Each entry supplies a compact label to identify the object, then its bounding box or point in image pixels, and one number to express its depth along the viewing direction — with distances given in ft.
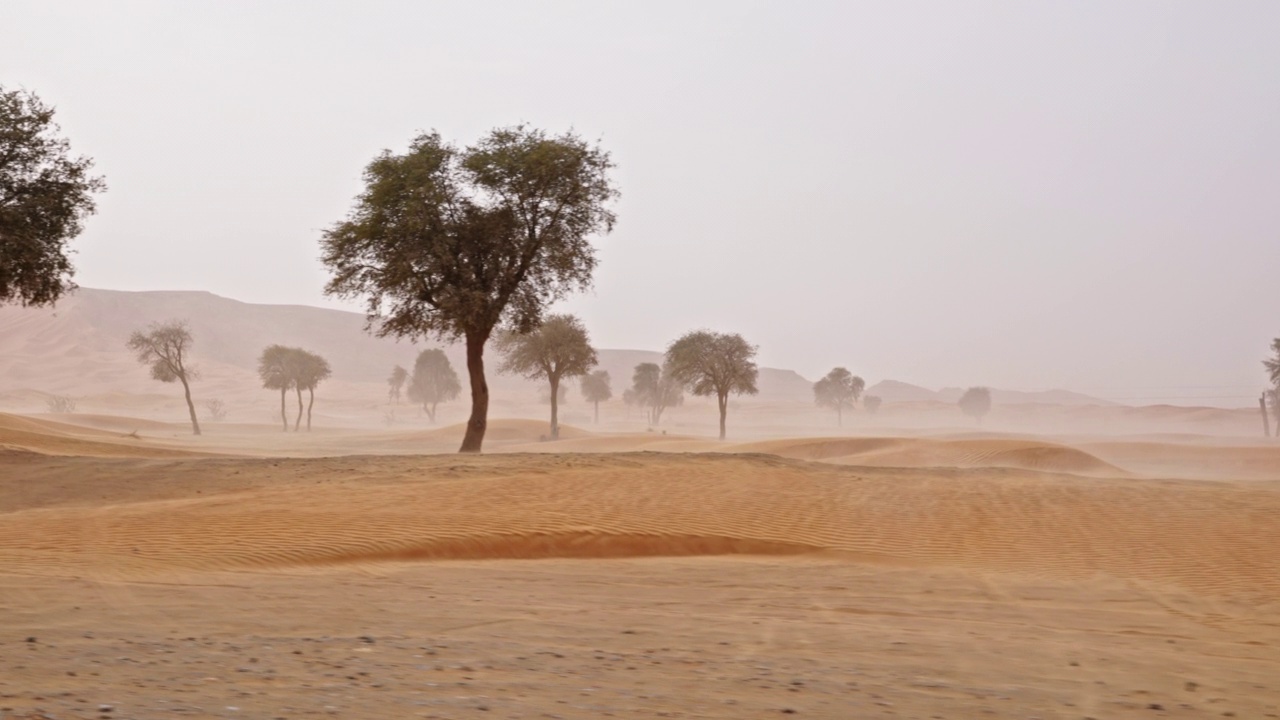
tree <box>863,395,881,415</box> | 492.13
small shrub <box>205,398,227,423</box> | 297.41
